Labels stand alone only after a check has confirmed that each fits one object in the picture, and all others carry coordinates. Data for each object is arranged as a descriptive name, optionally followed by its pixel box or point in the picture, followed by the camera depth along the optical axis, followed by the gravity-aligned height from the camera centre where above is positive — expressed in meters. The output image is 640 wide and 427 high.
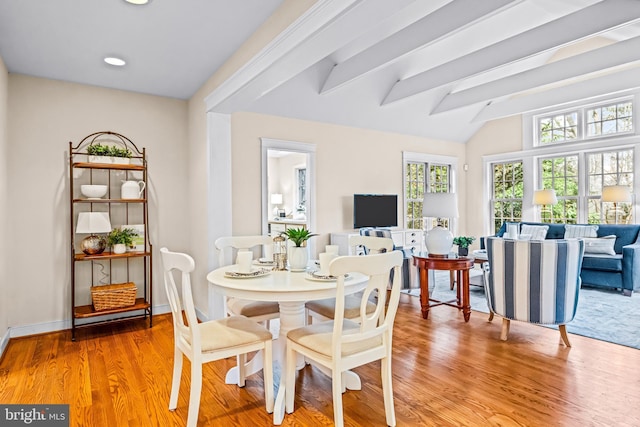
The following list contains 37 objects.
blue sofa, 4.90 -0.69
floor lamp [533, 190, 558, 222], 6.24 +0.23
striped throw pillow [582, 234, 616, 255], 5.25 -0.47
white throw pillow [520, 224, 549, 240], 6.05 -0.31
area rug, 3.44 -1.09
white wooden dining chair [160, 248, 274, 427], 1.99 -0.70
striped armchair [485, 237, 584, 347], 3.04 -0.55
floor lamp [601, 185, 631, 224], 5.45 +0.25
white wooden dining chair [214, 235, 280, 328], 2.66 -0.68
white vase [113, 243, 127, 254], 3.78 -0.34
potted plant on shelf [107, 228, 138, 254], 3.80 -0.26
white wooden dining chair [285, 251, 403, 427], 1.89 -0.68
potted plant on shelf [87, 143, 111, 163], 3.69 +0.59
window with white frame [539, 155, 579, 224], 6.51 +0.47
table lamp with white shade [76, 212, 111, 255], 3.56 -0.13
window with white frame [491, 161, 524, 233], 7.15 +0.38
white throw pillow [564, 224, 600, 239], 5.69 -0.29
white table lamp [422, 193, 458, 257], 4.12 -0.04
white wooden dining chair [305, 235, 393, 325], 2.55 -0.64
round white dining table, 2.07 -0.44
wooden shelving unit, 3.65 -0.13
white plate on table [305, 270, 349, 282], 2.23 -0.39
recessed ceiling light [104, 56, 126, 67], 3.20 +1.32
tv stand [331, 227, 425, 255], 5.36 -0.40
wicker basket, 3.64 -0.80
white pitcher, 3.86 +0.24
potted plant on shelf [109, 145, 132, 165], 3.78 +0.59
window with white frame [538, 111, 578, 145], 6.45 +1.47
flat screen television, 5.80 +0.04
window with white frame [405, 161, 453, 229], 6.80 +0.53
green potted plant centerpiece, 2.64 -0.27
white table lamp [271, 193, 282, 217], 9.28 +0.32
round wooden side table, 3.88 -0.60
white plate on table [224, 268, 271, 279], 2.36 -0.39
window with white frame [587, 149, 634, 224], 5.91 +0.52
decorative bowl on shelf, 3.65 +0.23
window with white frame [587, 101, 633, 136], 5.87 +1.48
